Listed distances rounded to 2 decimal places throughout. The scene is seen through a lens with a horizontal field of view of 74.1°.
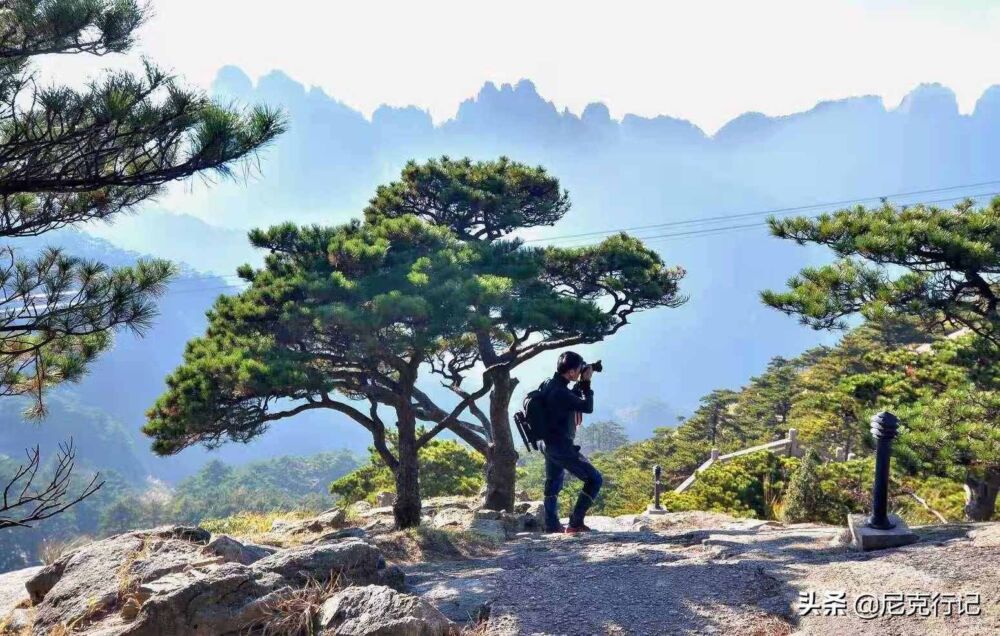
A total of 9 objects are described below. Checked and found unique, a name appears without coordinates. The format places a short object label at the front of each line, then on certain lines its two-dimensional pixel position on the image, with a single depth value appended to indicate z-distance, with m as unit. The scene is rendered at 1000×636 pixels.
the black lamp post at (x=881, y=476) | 5.01
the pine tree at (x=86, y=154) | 4.02
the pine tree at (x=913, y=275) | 5.57
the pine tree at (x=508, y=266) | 10.10
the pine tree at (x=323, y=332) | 7.54
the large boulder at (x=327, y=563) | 4.07
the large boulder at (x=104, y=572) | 3.90
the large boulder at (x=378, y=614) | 3.09
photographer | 6.17
